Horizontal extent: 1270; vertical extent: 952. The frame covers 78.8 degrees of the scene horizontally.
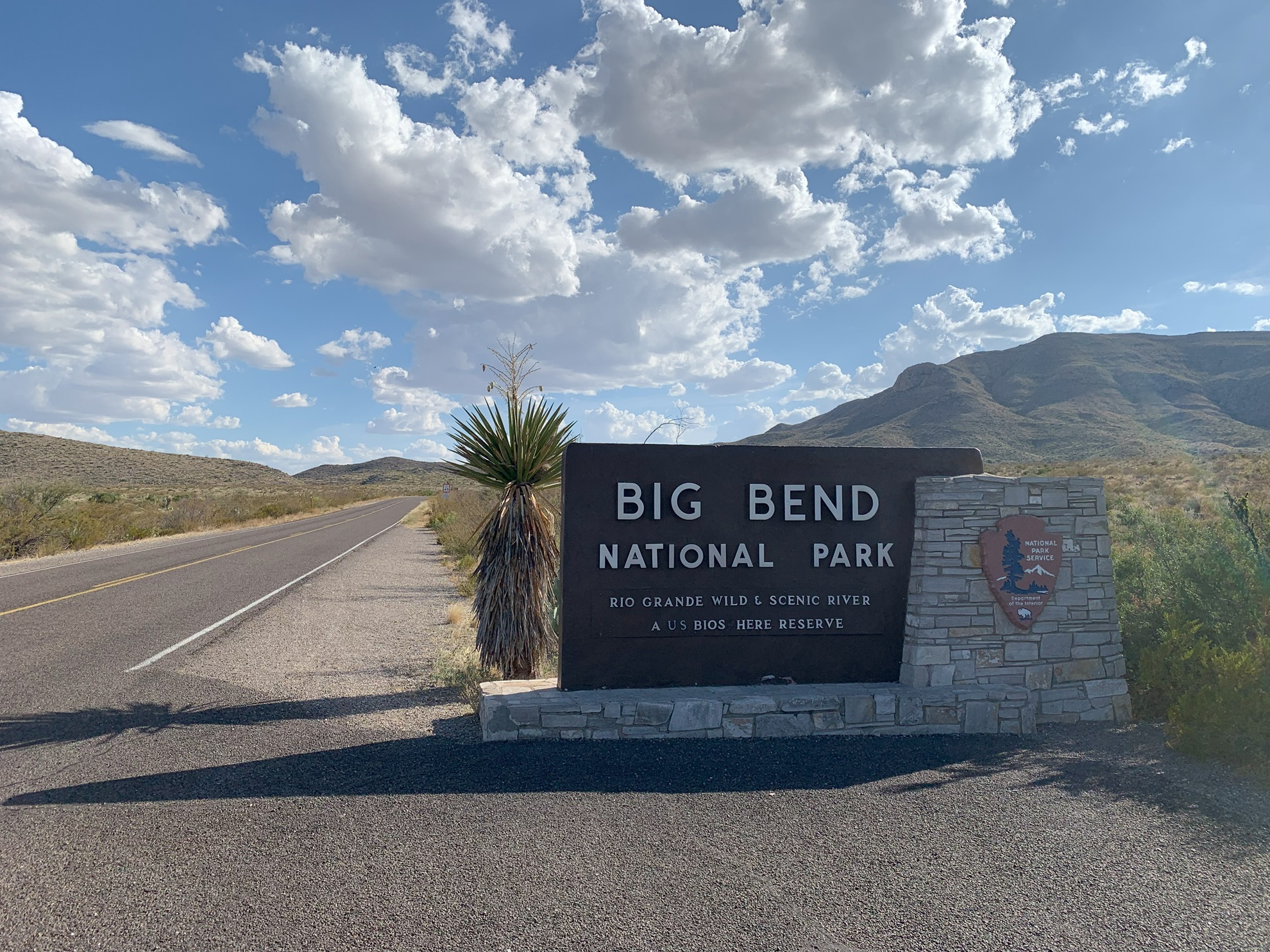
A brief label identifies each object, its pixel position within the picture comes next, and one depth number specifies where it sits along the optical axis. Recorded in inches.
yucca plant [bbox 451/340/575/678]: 313.1
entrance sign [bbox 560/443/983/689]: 272.4
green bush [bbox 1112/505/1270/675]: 292.2
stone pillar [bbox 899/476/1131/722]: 272.2
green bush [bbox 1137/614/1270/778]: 229.1
